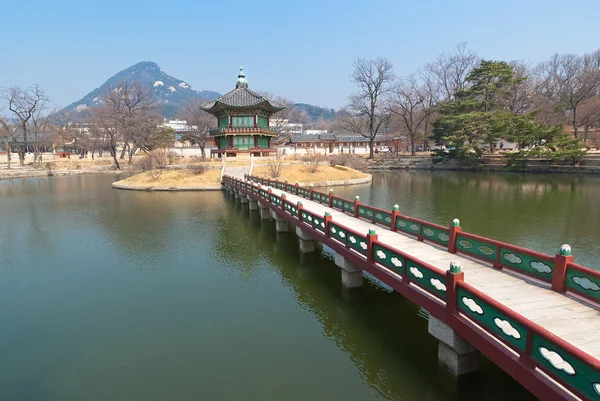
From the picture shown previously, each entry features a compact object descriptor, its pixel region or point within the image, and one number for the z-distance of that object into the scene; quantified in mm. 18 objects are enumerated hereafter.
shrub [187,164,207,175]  42981
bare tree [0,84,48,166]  61556
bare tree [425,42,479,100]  70688
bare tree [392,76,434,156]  69062
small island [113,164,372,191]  40219
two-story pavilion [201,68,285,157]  47406
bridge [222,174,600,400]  5293
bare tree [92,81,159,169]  64938
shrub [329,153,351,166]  51344
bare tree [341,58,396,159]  70062
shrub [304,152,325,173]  45312
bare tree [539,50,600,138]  60844
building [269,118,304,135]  83100
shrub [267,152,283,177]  42719
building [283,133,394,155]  85500
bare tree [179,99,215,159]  70125
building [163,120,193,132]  152475
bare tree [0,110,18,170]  62031
